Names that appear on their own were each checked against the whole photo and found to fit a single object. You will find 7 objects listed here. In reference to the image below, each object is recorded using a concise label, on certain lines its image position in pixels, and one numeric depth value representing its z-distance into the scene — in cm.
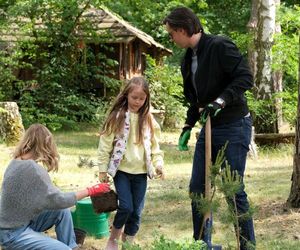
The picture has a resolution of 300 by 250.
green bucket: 725
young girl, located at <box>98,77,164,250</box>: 649
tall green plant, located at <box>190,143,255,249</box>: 457
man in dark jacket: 559
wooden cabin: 2623
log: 1713
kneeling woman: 527
